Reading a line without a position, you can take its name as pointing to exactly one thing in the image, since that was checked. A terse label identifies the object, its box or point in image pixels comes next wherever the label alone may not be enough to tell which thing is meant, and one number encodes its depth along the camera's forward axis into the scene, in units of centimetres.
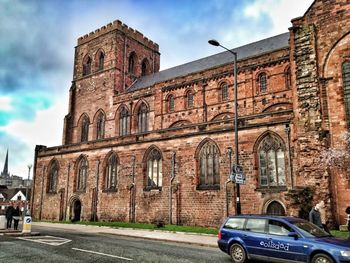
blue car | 844
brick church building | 1852
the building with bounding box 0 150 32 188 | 13088
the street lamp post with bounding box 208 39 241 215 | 1477
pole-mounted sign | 1477
